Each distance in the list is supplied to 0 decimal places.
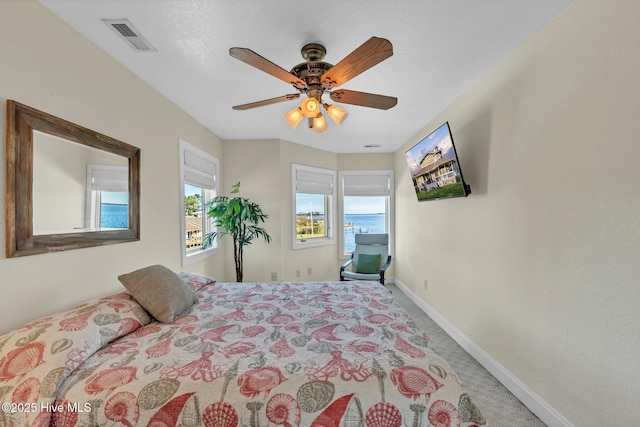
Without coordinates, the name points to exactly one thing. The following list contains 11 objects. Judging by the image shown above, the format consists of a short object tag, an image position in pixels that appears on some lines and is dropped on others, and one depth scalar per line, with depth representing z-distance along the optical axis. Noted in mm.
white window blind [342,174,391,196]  5051
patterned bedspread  1025
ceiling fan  1431
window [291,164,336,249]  4418
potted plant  3449
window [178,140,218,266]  2971
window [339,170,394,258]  5043
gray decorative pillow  1681
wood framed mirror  1348
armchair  4055
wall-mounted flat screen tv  2371
